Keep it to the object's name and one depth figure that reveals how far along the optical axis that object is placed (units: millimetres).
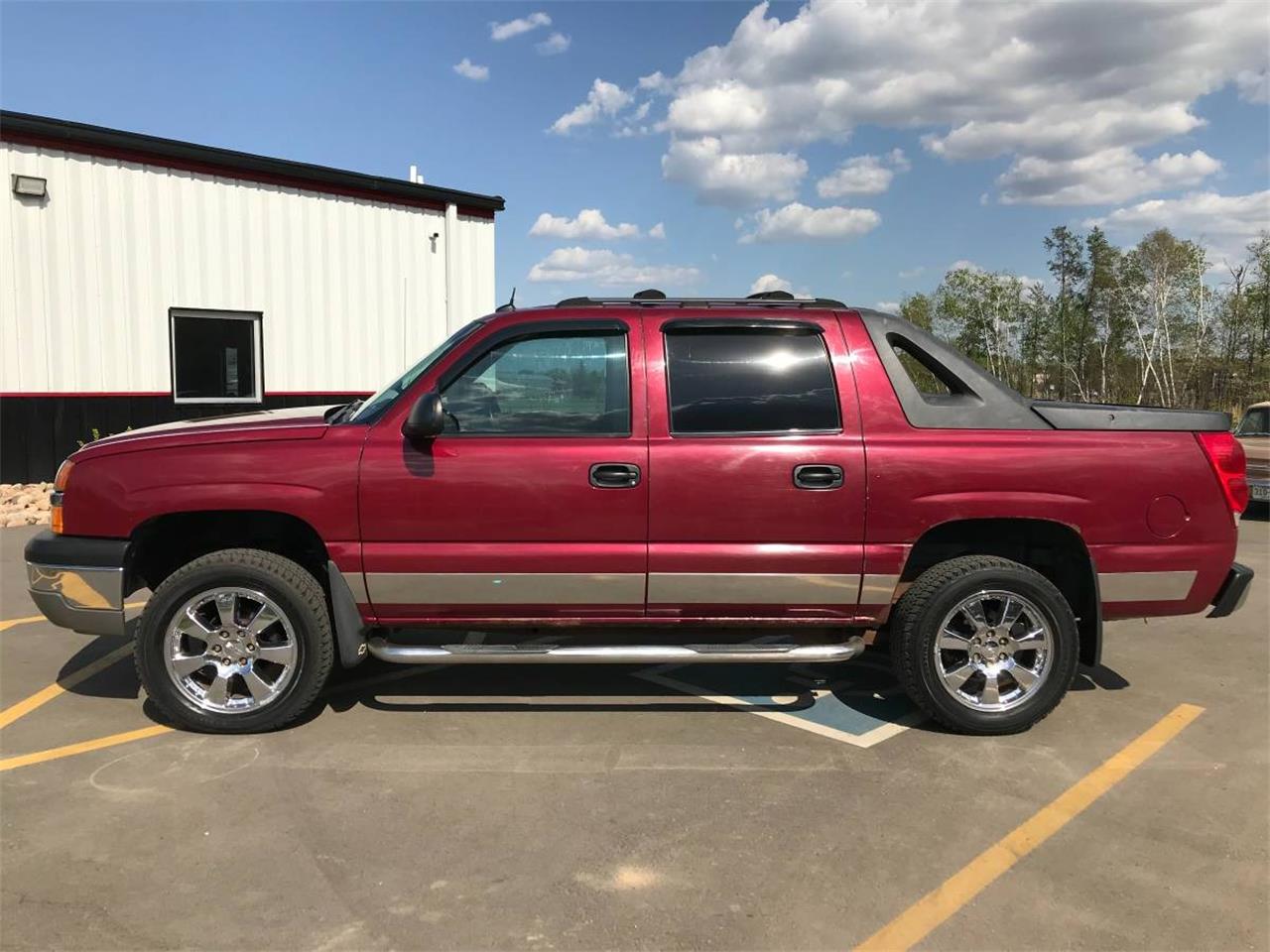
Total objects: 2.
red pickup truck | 3869
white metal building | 10695
